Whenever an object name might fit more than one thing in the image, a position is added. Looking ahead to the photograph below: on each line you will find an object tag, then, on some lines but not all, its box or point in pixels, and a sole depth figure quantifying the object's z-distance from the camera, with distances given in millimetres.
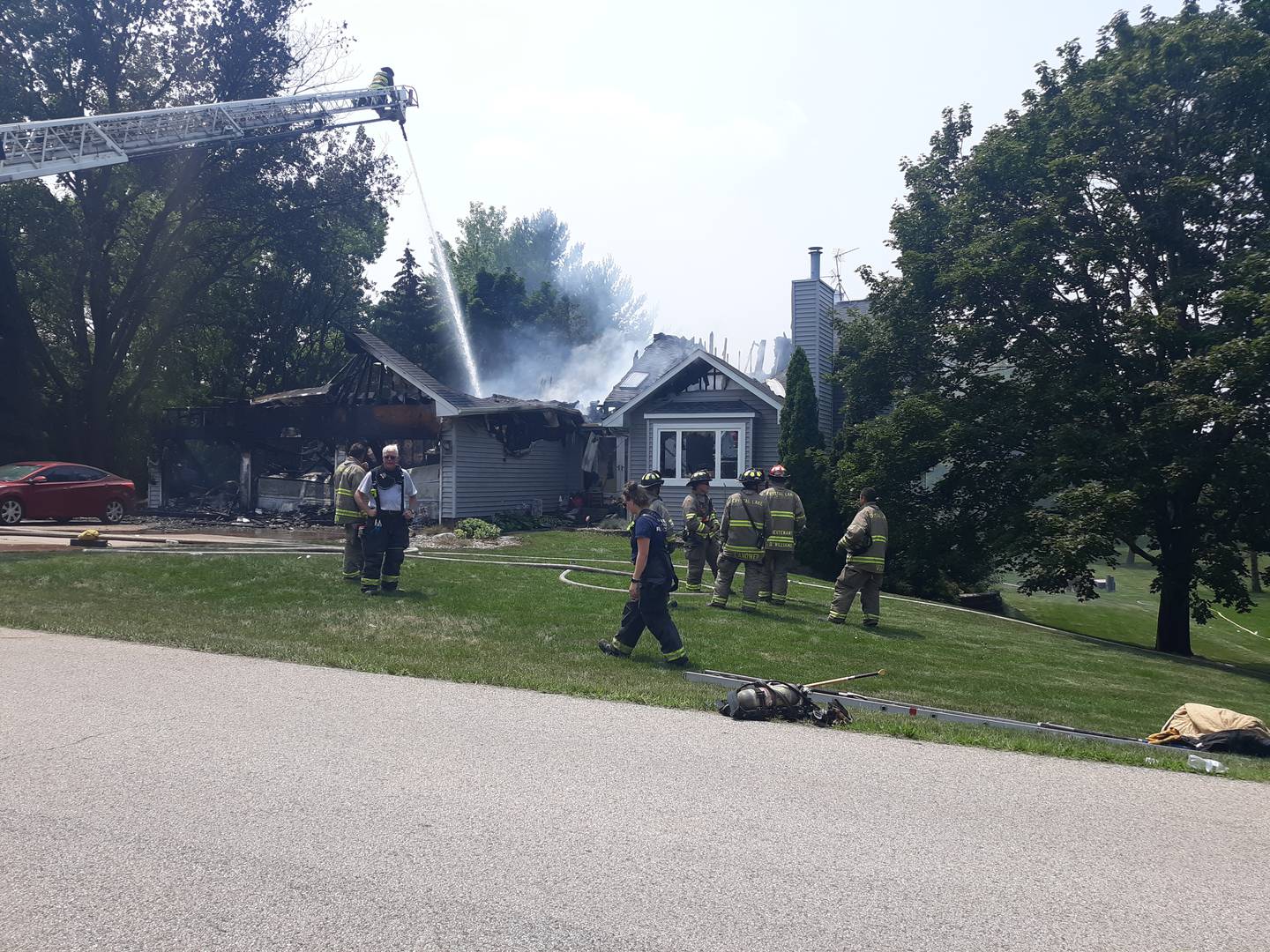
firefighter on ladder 31109
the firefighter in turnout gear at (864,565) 11969
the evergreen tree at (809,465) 21125
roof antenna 32156
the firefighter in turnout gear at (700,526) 13492
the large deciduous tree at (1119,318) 15492
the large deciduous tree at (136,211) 27703
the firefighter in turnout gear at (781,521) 12414
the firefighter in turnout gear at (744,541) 12391
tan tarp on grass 7257
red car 20531
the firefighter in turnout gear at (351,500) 12609
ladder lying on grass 7266
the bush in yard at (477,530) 21797
